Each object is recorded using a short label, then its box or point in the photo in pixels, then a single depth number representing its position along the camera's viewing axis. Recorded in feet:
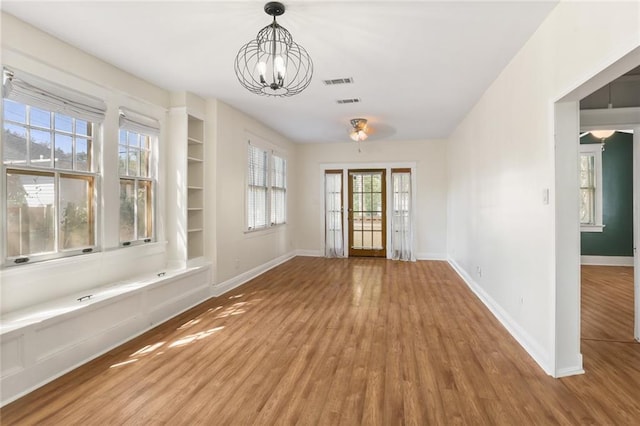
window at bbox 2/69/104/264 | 8.66
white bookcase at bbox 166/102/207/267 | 14.26
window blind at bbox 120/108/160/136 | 12.08
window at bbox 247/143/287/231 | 19.49
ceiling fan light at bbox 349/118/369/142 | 18.87
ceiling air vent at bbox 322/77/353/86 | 12.88
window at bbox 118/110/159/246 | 12.30
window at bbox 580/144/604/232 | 21.93
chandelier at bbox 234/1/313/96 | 8.23
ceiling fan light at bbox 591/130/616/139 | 18.31
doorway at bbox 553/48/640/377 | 8.21
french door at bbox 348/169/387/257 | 25.89
